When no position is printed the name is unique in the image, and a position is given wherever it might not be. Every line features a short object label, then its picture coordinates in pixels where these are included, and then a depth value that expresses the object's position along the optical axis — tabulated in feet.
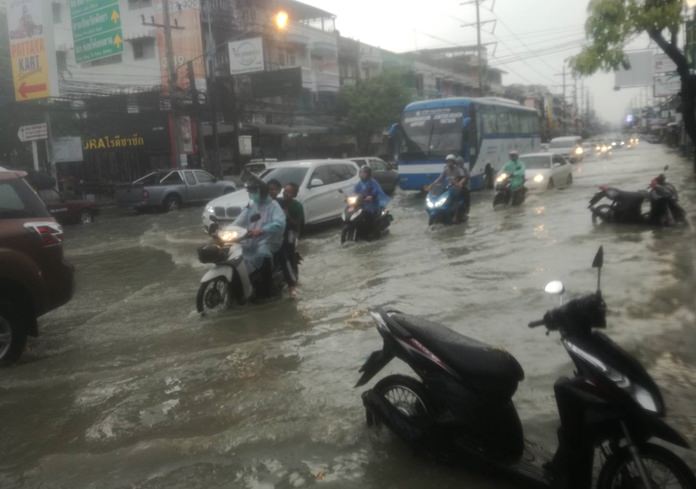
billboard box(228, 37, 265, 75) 90.63
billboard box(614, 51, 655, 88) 140.41
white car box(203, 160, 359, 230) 46.22
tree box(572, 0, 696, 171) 43.50
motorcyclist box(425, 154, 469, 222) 47.70
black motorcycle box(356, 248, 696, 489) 9.67
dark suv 19.95
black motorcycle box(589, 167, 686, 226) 39.37
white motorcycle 25.44
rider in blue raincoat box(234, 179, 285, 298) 25.96
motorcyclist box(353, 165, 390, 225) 42.29
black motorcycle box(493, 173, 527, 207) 57.31
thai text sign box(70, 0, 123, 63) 73.37
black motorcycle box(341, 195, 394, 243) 42.11
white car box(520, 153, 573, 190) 72.69
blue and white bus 71.15
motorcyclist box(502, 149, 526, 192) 57.12
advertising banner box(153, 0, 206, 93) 115.55
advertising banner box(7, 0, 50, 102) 74.13
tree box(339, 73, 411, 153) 142.20
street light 68.18
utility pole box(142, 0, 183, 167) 83.71
